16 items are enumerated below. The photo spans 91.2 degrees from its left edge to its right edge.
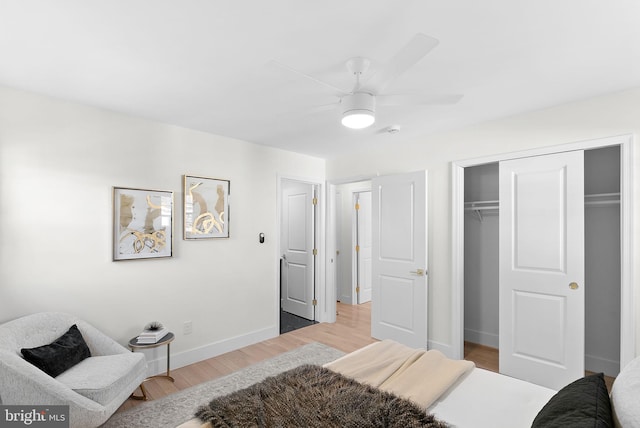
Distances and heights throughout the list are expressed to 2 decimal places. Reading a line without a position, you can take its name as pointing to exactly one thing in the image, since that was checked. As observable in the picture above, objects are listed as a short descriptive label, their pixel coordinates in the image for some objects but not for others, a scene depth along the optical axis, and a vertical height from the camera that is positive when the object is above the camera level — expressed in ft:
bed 3.56 -2.86
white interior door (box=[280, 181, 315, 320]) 15.79 -1.52
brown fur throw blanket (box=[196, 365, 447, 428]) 4.36 -2.82
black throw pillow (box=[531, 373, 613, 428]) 3.25 -2.14
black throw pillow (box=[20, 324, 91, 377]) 6.45 -2.94
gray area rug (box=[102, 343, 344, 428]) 7.50 -4.86
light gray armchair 5.80 -3.31
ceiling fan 6.43 +2.56
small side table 8.54 -3.55
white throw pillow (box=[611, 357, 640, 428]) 3.05 -1.89
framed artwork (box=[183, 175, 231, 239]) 10.81 +0.43
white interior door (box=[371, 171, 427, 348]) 11.55 -1.52
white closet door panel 8.66 -1.42
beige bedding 5.32 -2.93
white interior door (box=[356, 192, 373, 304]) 18.63 -1.60
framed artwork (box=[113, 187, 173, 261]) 9.26 -0.15
